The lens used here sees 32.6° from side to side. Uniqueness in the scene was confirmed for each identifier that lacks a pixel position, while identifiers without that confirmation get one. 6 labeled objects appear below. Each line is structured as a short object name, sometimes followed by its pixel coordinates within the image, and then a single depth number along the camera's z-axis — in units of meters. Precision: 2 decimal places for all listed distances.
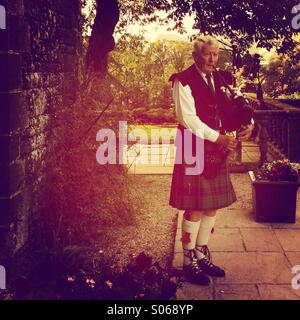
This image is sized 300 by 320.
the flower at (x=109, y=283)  3.63
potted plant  6.14
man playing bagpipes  4.23
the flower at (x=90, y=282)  3.60
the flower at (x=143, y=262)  3.69
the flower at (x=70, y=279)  3.60
